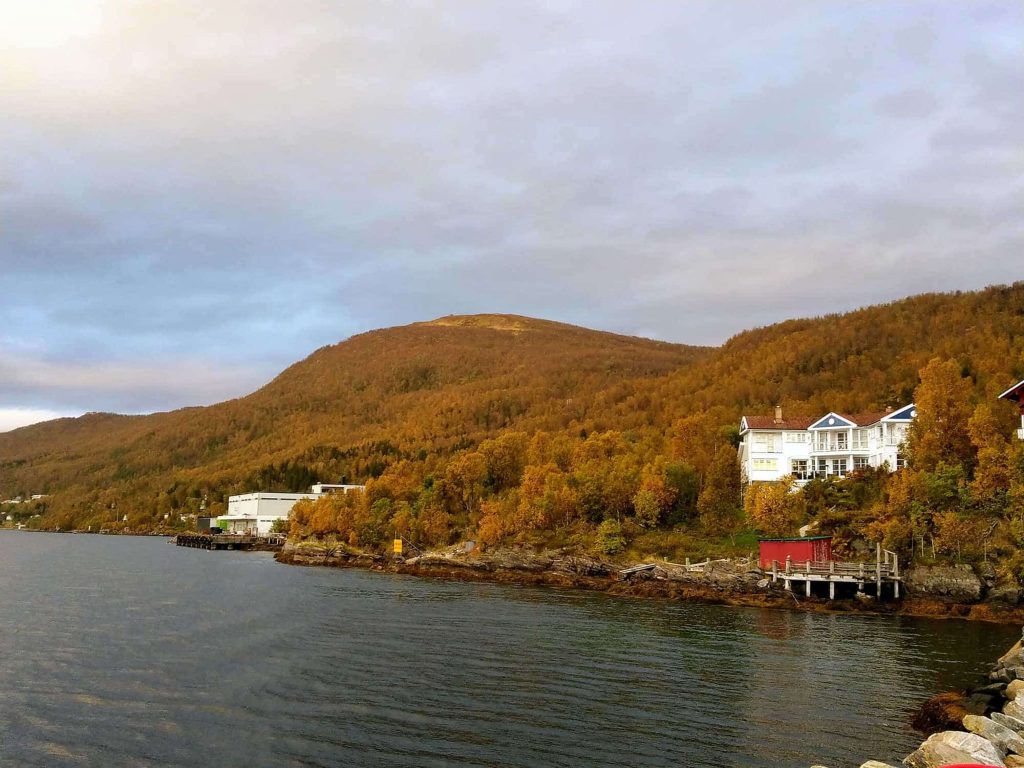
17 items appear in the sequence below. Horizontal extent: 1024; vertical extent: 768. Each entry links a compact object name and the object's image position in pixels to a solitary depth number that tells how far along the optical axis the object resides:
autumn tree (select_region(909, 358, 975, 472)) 78.75
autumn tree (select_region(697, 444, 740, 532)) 90.44
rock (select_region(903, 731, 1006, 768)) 20.13
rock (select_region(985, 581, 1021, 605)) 57.53
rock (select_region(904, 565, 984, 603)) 60.34
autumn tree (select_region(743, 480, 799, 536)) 80.75
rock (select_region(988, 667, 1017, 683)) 30.75
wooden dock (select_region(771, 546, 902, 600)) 64.19
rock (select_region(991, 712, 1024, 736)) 23.82
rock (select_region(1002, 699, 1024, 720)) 24.58
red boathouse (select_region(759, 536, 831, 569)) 68.69
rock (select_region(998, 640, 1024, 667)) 32.53
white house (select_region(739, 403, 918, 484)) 94.56
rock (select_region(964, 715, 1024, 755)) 22.16
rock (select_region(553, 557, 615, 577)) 81.19
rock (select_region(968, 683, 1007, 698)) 29.46
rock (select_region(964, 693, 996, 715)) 27.89
